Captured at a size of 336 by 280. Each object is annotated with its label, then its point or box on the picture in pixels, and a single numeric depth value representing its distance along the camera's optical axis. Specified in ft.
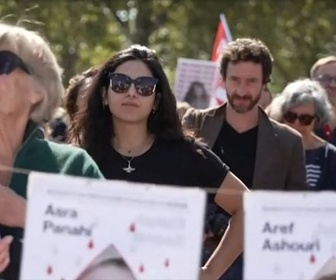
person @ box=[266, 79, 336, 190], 36.30
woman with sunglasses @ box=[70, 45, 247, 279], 25.25
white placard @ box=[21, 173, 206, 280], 16.84
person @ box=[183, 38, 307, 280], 31.55
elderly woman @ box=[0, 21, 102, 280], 20.16
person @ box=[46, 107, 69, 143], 38.09
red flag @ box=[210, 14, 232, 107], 53.59
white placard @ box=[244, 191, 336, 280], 16.76
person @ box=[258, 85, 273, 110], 41.24
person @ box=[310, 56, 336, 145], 45.56
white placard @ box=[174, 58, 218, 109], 61.40
